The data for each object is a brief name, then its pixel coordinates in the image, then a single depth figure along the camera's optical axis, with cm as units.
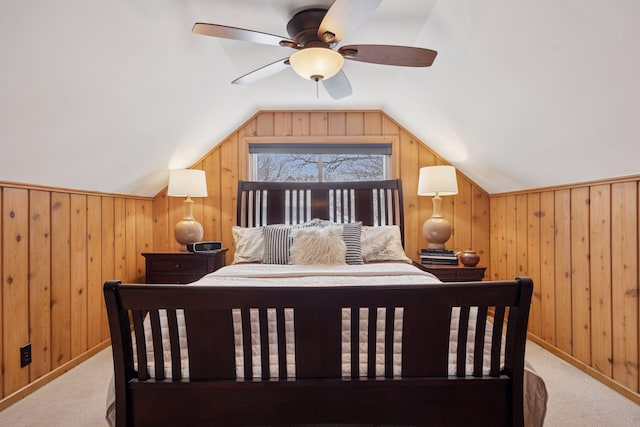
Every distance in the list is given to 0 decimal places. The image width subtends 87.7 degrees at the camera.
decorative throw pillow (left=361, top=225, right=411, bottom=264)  305
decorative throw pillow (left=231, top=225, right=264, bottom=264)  304
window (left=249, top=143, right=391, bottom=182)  403
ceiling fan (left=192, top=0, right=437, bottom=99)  164
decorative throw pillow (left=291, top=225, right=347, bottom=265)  273
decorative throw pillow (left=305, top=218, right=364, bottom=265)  289
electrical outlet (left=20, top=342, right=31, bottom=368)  216
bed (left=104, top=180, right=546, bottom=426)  132
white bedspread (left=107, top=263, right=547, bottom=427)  137
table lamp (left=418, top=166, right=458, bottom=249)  331
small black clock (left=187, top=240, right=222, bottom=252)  326
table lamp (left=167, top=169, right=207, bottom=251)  335
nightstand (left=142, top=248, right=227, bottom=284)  322
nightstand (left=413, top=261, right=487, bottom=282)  308
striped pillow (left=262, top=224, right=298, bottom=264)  288
